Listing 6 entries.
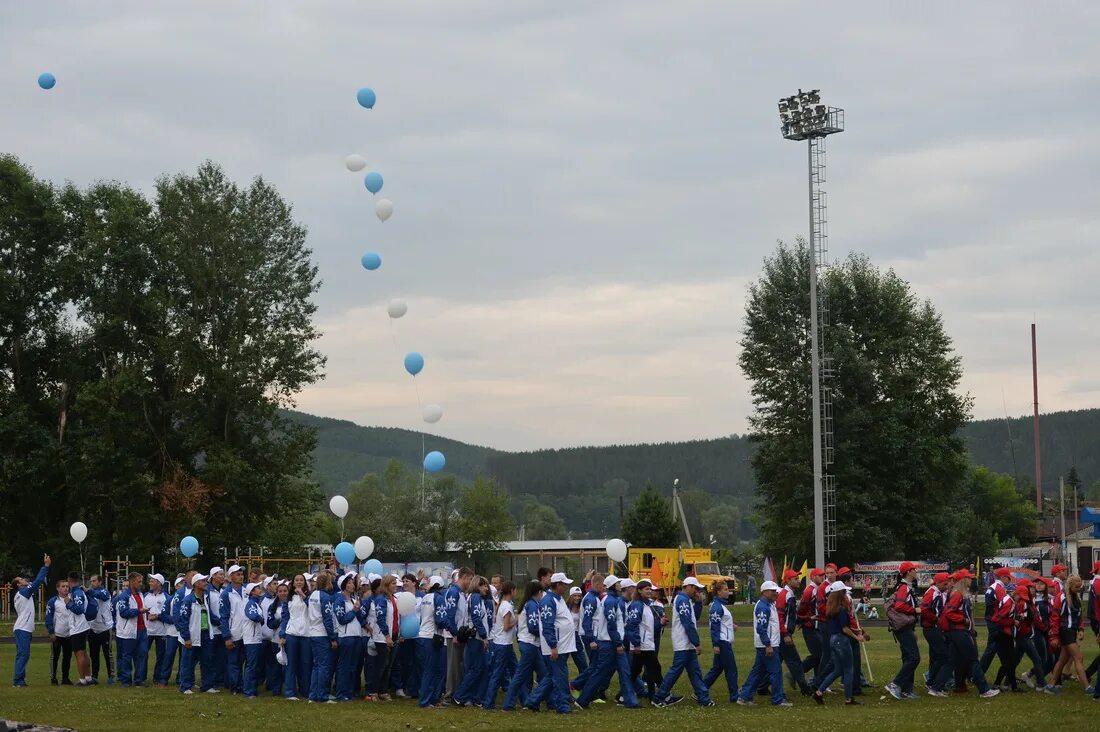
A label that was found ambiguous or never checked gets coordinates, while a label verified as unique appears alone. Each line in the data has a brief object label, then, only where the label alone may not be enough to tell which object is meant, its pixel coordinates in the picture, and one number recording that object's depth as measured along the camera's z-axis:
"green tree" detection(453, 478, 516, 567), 84.81
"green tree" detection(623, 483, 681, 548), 74.12
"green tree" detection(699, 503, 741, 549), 160.38
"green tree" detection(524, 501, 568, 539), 148.75
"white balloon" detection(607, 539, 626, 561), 21.73
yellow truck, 54.78
